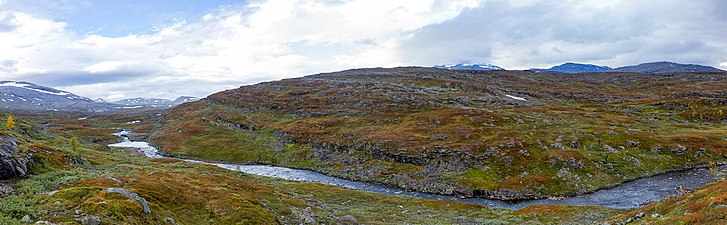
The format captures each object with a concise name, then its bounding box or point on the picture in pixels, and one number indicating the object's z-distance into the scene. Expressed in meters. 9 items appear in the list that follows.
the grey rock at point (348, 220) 40.69
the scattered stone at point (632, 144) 78.50
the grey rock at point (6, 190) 27.52
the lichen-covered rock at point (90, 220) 22.46
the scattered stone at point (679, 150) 75.06
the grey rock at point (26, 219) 21.77
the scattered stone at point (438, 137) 91.31
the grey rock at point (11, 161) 32.09
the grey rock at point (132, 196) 27.38
